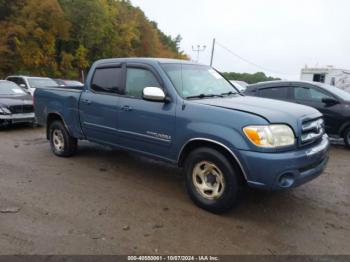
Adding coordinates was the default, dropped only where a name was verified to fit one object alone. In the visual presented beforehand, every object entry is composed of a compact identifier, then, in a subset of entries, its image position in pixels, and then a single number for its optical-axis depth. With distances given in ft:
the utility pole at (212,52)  134.59
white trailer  60.75
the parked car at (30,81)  47.50
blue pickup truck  12.11
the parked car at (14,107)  30.42
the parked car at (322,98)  26.32
